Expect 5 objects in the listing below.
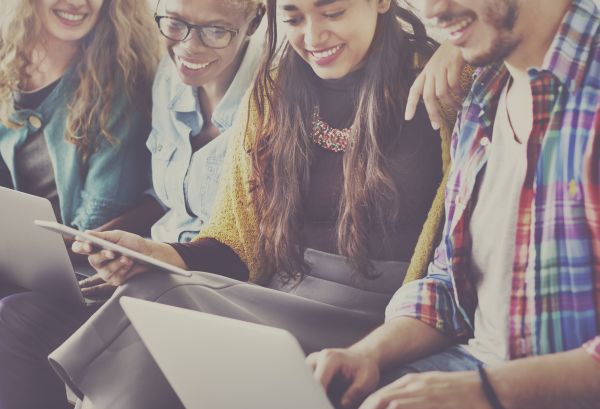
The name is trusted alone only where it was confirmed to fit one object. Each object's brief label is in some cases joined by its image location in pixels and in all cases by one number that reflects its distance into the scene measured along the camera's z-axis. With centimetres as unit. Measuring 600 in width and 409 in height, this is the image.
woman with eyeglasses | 157
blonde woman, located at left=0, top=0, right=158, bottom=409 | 179
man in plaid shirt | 89
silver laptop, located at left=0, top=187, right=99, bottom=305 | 136
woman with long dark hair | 115
